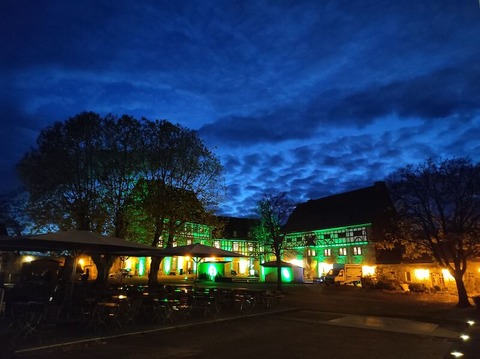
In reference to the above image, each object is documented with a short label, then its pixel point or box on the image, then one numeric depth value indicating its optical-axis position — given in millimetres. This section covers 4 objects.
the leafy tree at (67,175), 23031
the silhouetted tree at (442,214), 20547
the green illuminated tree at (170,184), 24375
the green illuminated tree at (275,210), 35844
